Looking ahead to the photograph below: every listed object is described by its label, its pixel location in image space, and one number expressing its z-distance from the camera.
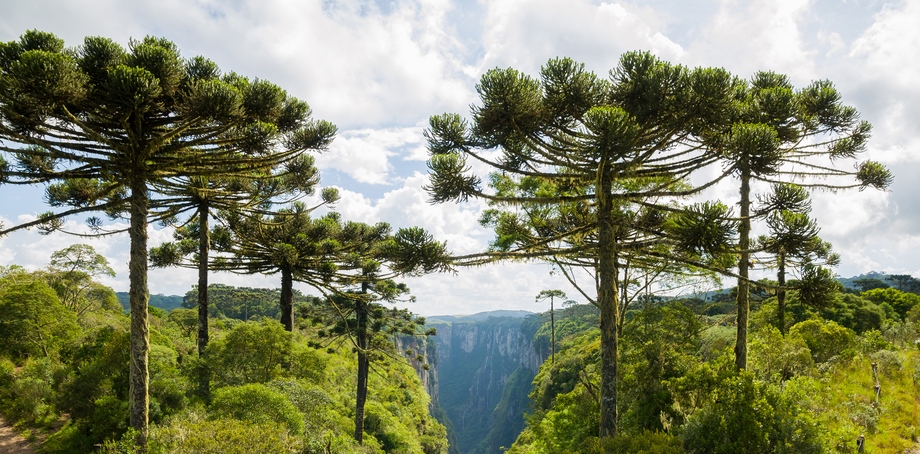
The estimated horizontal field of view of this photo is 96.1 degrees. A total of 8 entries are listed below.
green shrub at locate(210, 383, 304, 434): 8.86
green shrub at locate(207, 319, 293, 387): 12.15
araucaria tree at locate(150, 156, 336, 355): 11.71
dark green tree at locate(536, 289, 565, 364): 37.92
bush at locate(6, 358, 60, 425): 12.14
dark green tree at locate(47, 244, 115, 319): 26.78
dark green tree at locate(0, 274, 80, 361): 15.47
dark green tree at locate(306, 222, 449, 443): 16.80
